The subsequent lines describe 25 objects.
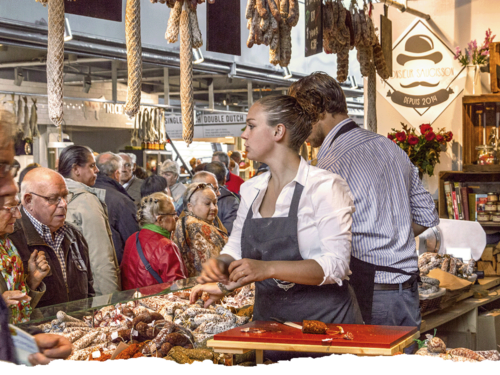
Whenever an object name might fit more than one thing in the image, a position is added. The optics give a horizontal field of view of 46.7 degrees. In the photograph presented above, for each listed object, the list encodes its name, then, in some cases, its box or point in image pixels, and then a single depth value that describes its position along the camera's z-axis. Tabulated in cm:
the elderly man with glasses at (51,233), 327
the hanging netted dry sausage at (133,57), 269
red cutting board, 182
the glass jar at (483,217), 604
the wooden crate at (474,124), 625
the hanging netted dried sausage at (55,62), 248
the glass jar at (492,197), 600
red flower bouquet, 639
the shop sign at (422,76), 663
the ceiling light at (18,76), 1071
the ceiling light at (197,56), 832
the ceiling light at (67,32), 680
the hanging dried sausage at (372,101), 465
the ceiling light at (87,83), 1159
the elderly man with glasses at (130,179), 720
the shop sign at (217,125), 1207
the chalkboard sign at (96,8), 320
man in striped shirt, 277
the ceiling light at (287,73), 1081
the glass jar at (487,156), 606
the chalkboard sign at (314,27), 426
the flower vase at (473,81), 645
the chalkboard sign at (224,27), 417
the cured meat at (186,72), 300
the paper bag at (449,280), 453
